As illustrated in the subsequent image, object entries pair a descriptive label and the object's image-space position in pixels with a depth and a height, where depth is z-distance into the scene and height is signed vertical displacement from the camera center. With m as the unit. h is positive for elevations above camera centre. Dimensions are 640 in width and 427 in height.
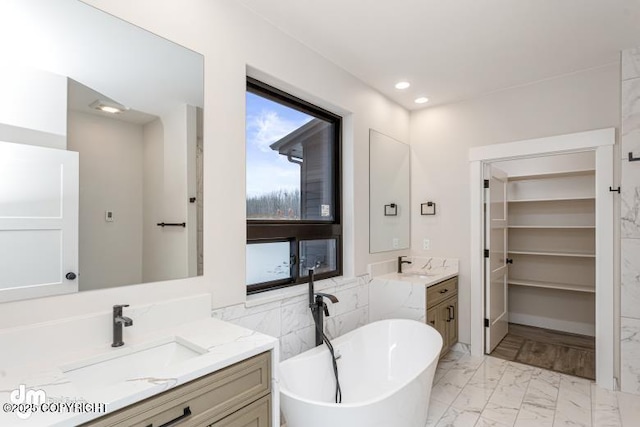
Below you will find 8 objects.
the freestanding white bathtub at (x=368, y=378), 1.68 -1.05
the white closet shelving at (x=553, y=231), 4.07 -0.23
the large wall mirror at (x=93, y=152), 1.29 +0.28
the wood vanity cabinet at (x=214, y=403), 1.05 -0.68
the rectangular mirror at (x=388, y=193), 3.27 +0.21
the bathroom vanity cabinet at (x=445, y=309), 3.04 -0.93
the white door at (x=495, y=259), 3.52 -0.51
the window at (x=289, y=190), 2.36 +0.19
